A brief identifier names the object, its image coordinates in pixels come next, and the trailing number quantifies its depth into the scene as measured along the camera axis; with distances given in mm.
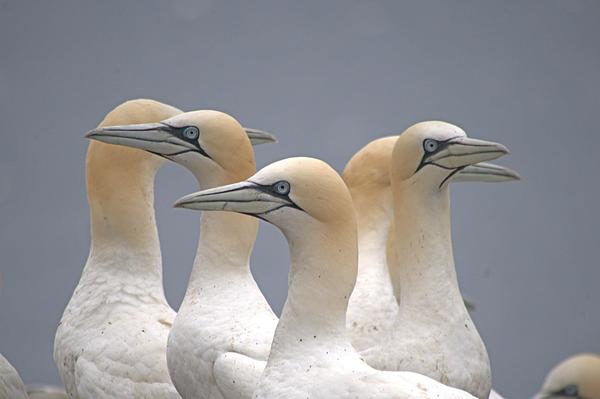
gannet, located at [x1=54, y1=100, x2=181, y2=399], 16375
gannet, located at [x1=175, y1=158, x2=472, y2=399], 13227
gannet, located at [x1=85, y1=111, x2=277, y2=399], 14859
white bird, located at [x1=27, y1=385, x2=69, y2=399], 22156
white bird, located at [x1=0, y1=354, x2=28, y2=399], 16062
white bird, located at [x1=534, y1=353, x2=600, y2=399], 22453
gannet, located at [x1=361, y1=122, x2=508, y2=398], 15062
